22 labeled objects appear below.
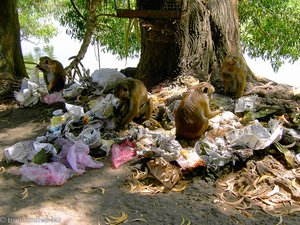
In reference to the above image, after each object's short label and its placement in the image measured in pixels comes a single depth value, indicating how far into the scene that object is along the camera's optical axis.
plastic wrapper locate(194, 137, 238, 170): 3.65
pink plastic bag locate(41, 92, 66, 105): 5.64
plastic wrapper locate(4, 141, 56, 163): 3.90
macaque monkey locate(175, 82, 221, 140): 3.99
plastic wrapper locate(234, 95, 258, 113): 4.66
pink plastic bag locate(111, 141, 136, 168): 3.90
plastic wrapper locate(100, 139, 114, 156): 4.09
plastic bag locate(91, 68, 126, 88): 5.75
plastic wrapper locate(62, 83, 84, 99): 5.70
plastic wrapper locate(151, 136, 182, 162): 3.72
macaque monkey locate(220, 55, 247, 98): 5.00
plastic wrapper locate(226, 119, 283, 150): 3.80
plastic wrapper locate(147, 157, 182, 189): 3.50
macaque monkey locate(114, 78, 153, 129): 4.43
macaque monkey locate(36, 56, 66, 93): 6.01
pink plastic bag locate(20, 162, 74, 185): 3.49
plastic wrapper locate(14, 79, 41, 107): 5.69
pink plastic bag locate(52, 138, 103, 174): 3.71
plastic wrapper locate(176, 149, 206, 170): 3.67
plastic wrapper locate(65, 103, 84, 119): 4.82
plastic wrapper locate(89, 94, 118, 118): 4.80
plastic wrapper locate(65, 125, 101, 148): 4.13
